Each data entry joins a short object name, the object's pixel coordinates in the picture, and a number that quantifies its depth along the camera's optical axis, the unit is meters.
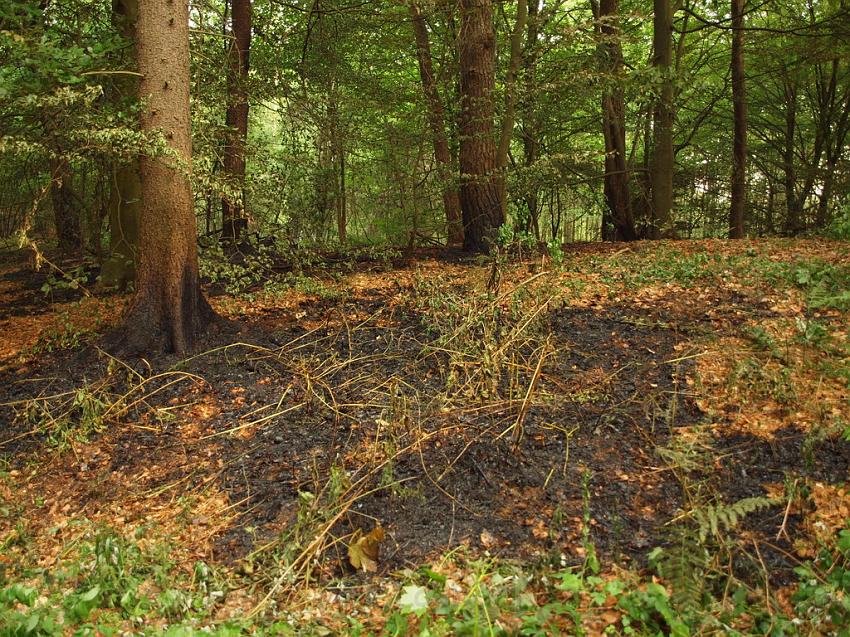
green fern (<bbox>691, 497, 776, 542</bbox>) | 2.68
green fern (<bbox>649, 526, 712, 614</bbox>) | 2.54
